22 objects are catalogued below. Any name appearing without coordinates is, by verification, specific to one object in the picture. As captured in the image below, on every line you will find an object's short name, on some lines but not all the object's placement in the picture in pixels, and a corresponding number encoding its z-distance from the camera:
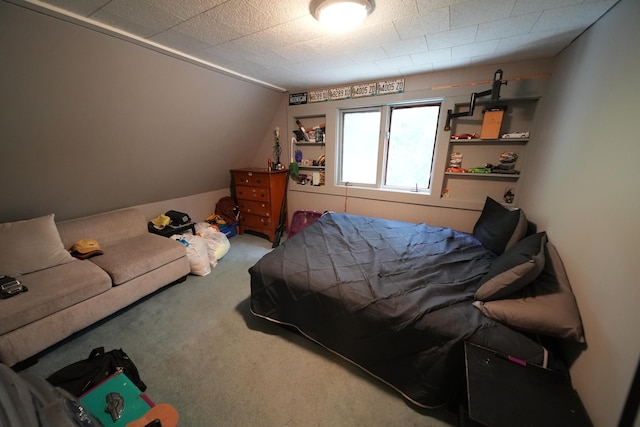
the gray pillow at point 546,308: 1.11
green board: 0.95
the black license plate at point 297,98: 3.23
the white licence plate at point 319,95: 3.08
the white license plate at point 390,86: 2.64
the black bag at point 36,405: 0.60
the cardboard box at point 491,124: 2.29
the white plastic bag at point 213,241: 2.83
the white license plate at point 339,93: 2.94
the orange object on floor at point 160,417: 0.92
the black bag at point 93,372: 1.16
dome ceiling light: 1.23
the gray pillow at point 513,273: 1.26
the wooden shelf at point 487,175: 2.39
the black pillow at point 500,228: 1.85
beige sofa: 1.47
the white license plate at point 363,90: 2.79
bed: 1.19
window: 2.84
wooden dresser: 3.35
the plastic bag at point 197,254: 2.56
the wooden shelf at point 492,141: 2.32
